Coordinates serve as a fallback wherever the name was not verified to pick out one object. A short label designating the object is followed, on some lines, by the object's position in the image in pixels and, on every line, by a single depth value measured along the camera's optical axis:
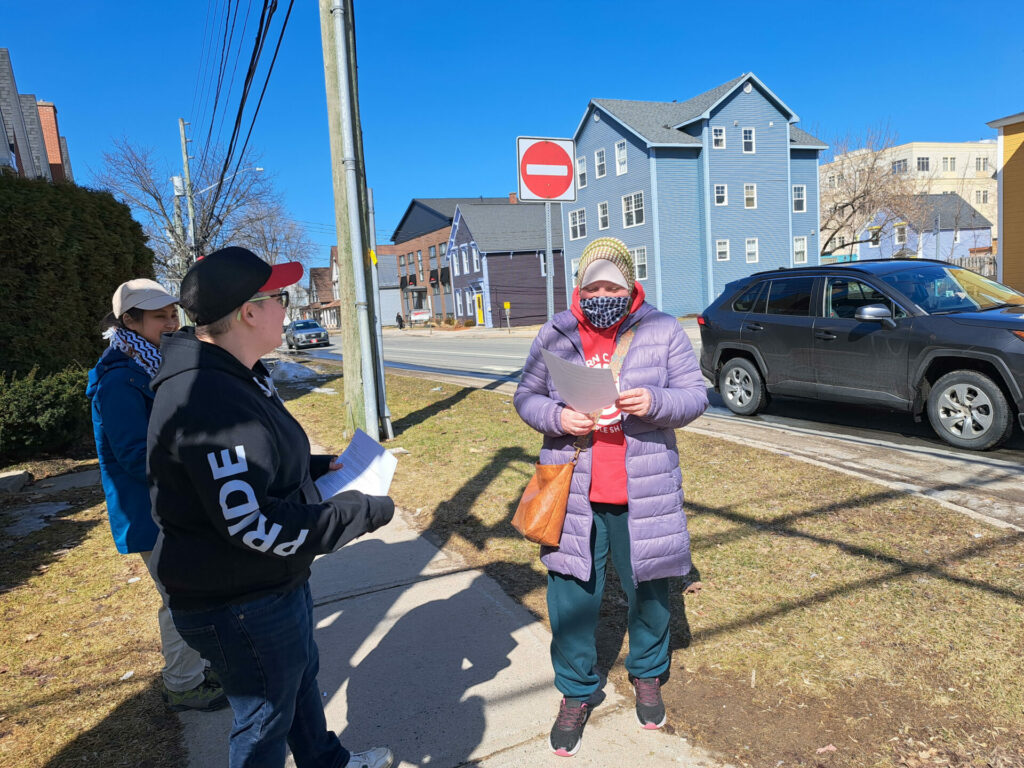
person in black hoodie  1.67
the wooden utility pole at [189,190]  23.89
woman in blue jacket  2.64
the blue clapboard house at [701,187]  33.25
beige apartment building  77.94
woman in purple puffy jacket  2.54
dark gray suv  6.25
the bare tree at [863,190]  39.62
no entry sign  7.82
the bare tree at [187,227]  26.85
